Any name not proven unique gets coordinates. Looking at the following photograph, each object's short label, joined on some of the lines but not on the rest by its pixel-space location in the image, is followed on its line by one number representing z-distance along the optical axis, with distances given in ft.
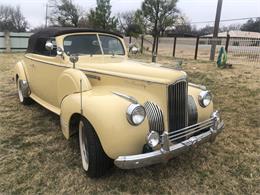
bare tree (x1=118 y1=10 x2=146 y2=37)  80.87
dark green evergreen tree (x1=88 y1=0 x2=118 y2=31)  71.56
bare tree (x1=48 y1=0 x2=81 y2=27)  102.43
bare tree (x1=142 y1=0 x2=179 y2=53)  94.11
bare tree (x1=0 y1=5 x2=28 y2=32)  140.60
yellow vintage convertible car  7.04
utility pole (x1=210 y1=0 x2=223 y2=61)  31.55
